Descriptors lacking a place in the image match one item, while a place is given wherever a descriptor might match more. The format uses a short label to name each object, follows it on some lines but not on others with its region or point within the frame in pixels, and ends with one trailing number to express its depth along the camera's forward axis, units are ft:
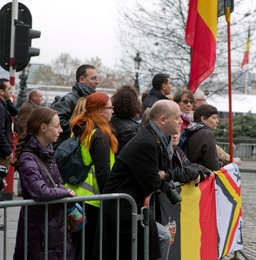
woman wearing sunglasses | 34.22
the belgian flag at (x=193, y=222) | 24.60
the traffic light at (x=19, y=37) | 47.24
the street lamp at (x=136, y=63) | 122.14
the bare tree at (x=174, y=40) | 134.75
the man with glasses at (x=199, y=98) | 40.40
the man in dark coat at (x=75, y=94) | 30.05
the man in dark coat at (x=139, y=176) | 21.63
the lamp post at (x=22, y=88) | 165.23
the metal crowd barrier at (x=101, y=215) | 18.63
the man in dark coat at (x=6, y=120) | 40.73
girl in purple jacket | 19.63
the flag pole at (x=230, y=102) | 30.86
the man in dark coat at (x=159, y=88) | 34.37
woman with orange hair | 24.39
